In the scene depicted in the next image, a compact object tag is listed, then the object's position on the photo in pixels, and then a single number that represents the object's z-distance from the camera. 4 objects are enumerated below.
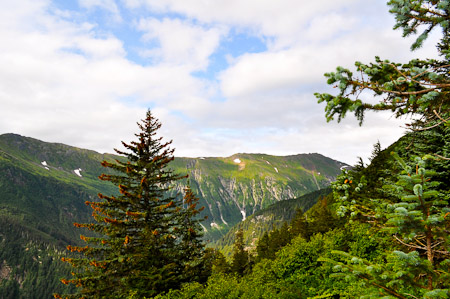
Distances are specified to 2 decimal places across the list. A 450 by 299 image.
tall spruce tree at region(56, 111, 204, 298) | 18.89
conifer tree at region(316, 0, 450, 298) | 4.74
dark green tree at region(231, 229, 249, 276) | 65.16
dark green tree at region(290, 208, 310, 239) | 57.66
